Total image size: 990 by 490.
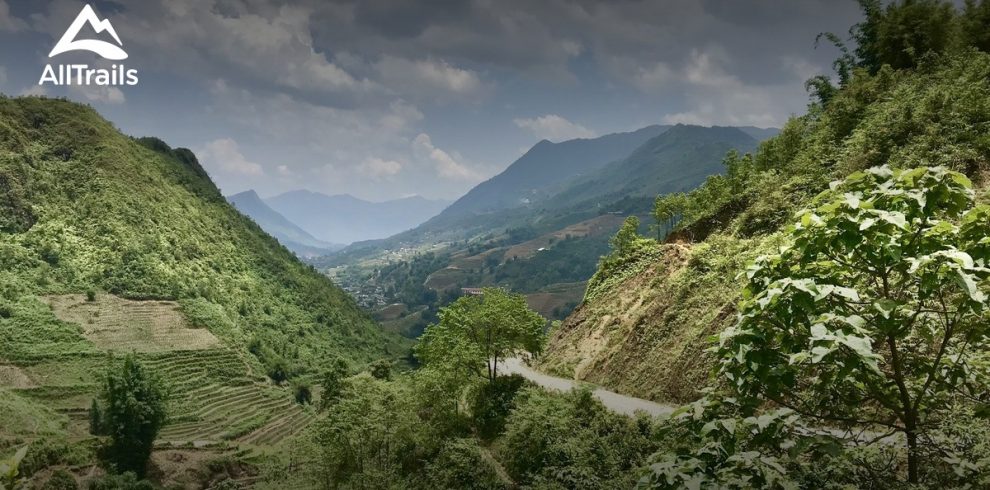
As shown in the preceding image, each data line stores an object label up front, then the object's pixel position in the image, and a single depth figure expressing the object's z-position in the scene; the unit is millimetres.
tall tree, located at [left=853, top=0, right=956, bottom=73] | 37094
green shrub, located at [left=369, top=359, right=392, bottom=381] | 62156
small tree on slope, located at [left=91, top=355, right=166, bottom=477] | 54688
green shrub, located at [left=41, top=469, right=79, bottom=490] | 45625
